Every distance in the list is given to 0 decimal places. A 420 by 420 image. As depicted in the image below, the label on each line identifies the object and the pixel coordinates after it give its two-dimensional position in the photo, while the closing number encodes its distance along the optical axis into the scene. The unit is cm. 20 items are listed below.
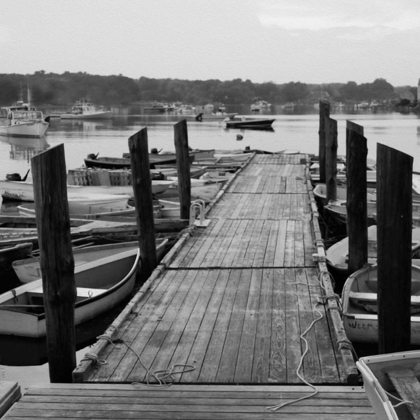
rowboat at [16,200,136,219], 1608
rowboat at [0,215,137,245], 1380
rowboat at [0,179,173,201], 1955
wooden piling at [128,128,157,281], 1152
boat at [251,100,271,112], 17538
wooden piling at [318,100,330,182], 2135
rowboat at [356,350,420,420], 484
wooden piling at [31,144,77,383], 640
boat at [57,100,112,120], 11969
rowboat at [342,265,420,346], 898
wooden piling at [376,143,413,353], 586
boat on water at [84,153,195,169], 2845
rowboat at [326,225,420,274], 1159
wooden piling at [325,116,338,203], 1741
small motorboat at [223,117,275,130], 8181
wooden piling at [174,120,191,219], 1507
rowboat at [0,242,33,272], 1209
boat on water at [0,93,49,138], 6600
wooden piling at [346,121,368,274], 1082
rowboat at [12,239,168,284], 1165
